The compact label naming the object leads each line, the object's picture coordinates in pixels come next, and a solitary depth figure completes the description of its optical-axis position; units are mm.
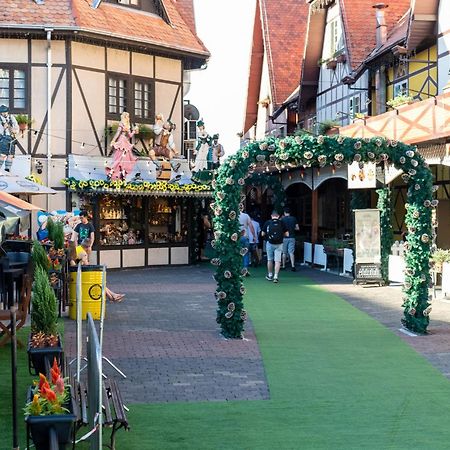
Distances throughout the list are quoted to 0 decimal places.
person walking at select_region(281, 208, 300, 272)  23406
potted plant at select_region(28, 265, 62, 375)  8070
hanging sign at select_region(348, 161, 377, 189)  19141
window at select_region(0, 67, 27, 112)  22750
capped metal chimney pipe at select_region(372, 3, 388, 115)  24375
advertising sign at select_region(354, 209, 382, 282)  19078
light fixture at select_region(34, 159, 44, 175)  22750
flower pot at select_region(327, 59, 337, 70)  27453
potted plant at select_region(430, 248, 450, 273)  16484
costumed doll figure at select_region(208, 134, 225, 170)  26411
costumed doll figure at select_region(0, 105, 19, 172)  21625
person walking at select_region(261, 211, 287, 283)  19812
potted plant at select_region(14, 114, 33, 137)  22391
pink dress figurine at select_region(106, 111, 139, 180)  23312
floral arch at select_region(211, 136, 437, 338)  12227
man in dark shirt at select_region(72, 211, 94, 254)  19156
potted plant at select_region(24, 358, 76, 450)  5422
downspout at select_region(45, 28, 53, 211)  22703
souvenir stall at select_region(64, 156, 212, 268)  23155
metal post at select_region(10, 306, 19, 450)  5652
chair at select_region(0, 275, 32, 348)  10354
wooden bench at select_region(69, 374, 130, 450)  6035
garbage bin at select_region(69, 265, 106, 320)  13492
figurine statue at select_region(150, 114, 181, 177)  24578
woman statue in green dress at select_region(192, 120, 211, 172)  26178
